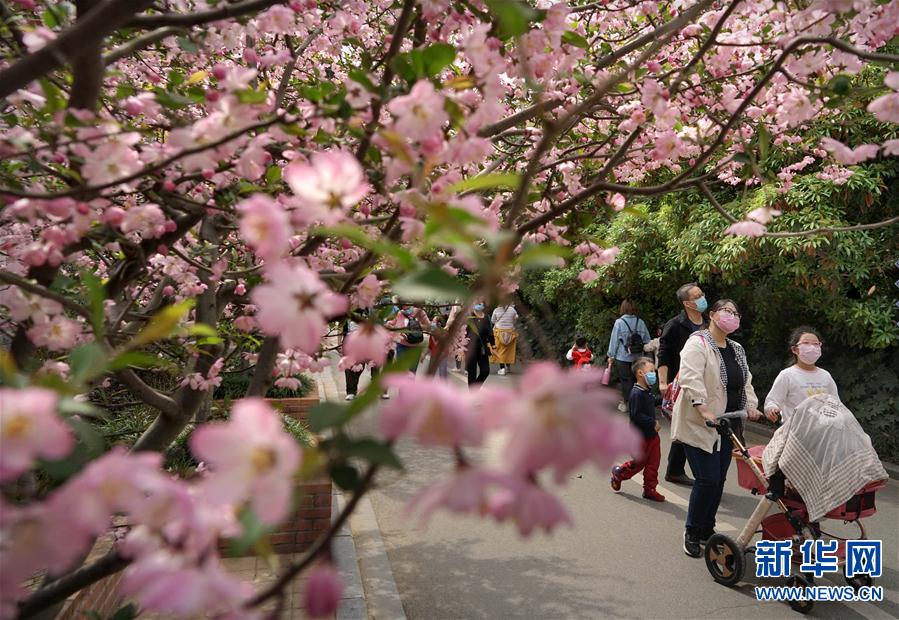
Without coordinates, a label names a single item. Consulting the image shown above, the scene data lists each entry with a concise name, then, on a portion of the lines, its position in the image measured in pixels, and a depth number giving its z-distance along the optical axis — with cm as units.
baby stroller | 346
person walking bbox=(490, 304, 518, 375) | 1102
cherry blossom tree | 58
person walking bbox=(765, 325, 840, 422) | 411
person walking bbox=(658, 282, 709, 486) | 544
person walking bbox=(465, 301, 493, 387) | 817
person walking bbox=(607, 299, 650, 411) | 828
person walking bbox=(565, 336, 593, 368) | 927
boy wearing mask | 547
